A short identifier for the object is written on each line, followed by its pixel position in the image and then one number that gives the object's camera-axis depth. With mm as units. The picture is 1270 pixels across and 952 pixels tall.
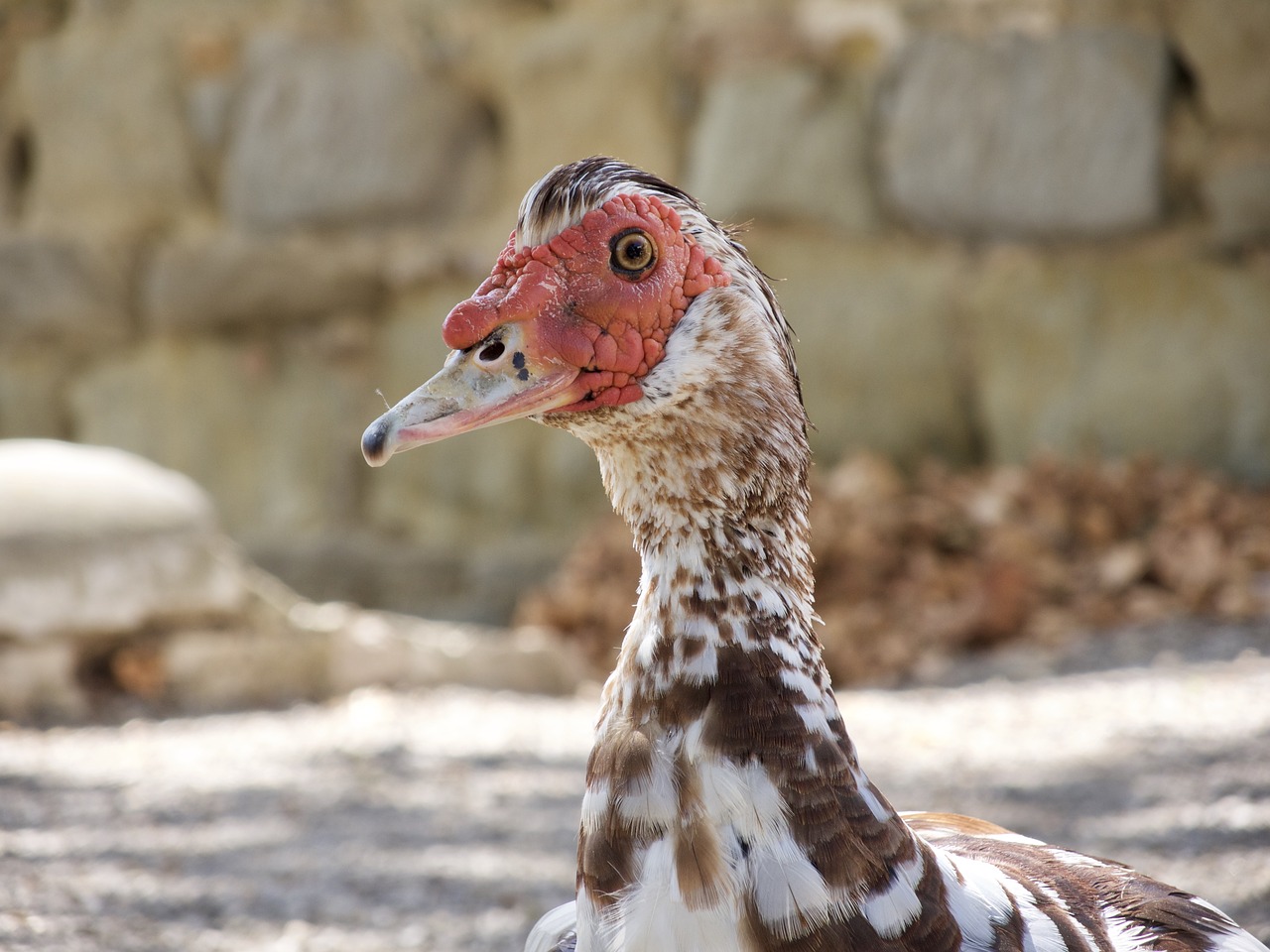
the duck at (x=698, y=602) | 2529
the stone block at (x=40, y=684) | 6738
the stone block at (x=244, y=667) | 7203
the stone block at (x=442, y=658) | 7500
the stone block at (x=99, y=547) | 6734
